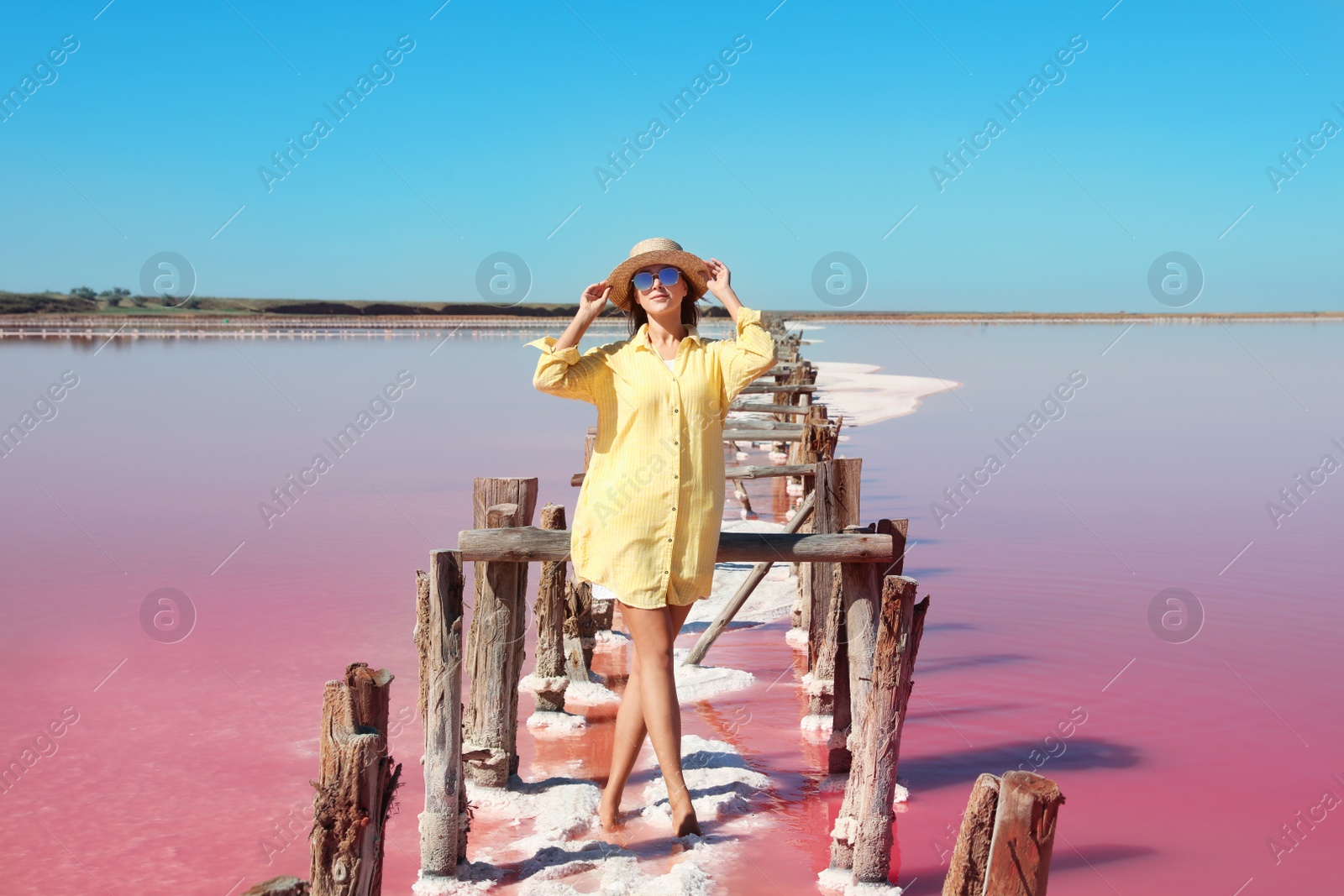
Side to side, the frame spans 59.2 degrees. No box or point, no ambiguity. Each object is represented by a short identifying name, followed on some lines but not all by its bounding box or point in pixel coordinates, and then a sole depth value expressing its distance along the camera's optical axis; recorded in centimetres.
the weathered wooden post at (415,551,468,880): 437
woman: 429
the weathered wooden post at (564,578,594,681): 729
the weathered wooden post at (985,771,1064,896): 289
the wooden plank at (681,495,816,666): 734
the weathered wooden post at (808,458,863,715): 651
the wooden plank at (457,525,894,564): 462
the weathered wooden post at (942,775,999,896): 303
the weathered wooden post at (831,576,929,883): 434
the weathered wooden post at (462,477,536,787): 498
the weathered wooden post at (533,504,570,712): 680
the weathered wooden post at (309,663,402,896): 309
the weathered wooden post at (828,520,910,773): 465
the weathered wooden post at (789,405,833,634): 802
